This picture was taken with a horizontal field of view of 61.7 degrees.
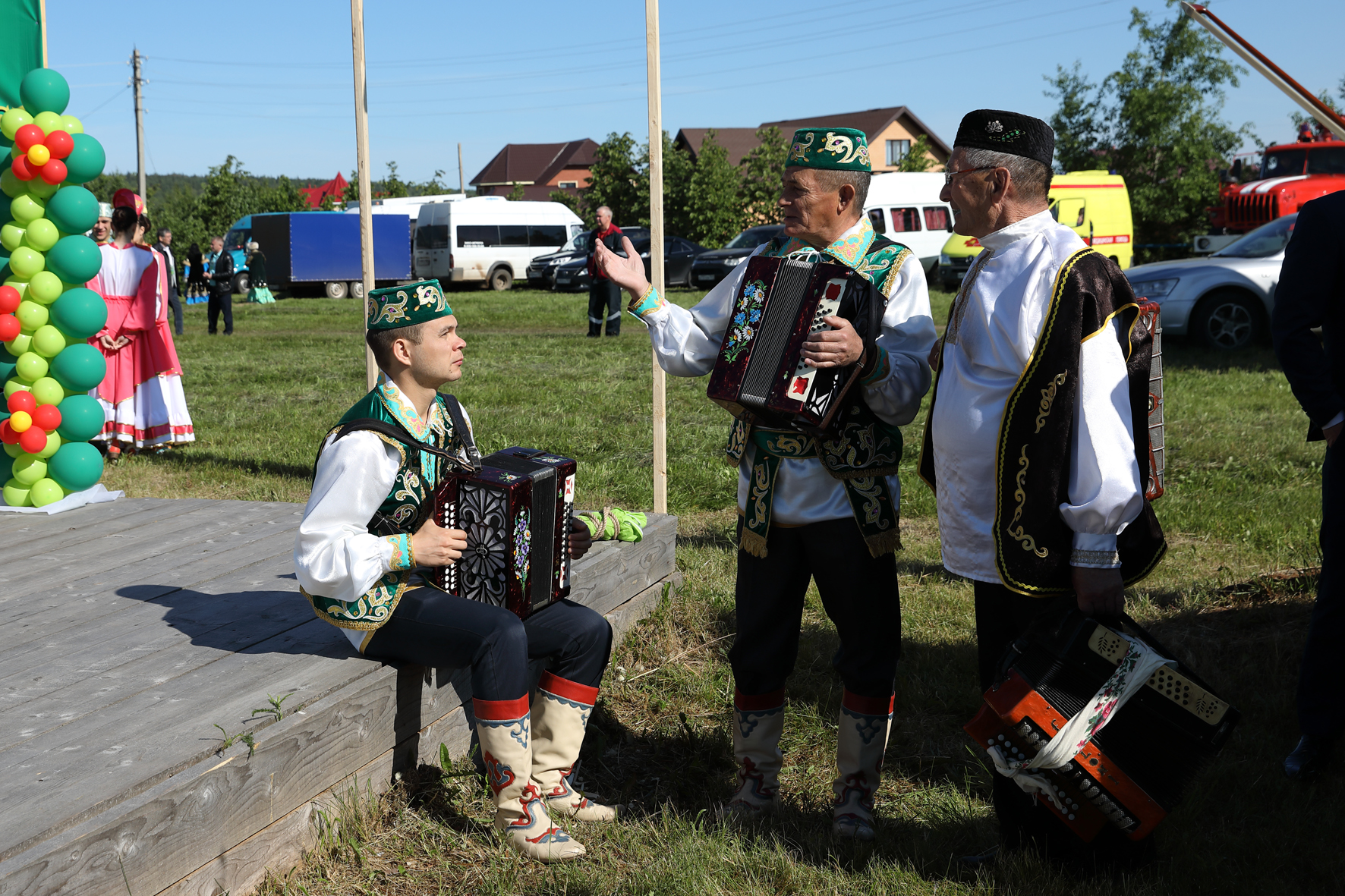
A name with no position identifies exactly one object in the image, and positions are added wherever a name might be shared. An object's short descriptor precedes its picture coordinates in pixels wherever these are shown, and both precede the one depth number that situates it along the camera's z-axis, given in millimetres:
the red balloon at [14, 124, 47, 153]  5590
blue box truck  28172
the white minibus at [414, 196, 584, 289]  29094
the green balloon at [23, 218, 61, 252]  5812
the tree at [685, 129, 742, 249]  35812
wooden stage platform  2508
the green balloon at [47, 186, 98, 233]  5809
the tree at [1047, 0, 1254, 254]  27656
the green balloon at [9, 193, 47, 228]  5746
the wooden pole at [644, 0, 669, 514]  4934
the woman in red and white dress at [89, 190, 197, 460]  8508
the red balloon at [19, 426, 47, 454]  5738
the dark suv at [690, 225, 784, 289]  24391
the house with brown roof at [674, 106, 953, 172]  54188
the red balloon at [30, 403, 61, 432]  5852
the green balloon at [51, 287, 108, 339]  5871
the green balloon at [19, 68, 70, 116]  5699
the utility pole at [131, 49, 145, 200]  39588
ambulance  20609
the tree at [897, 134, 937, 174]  41844
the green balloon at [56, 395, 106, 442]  5957
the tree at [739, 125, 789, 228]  36562
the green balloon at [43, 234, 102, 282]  5871
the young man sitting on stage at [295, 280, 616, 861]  3115
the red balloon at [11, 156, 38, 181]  5641
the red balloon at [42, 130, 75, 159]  5625
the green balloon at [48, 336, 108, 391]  5906
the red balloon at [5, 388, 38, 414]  5844
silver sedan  12695
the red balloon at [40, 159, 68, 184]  5676
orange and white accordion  2650
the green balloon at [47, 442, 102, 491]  5738
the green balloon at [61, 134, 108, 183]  5746
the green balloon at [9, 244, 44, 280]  5793
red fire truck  18000
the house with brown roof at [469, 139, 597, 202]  79250
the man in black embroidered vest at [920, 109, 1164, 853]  2607
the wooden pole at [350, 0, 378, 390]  5492
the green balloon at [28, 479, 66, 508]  5699
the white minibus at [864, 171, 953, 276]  25359
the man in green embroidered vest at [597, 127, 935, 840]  3188
